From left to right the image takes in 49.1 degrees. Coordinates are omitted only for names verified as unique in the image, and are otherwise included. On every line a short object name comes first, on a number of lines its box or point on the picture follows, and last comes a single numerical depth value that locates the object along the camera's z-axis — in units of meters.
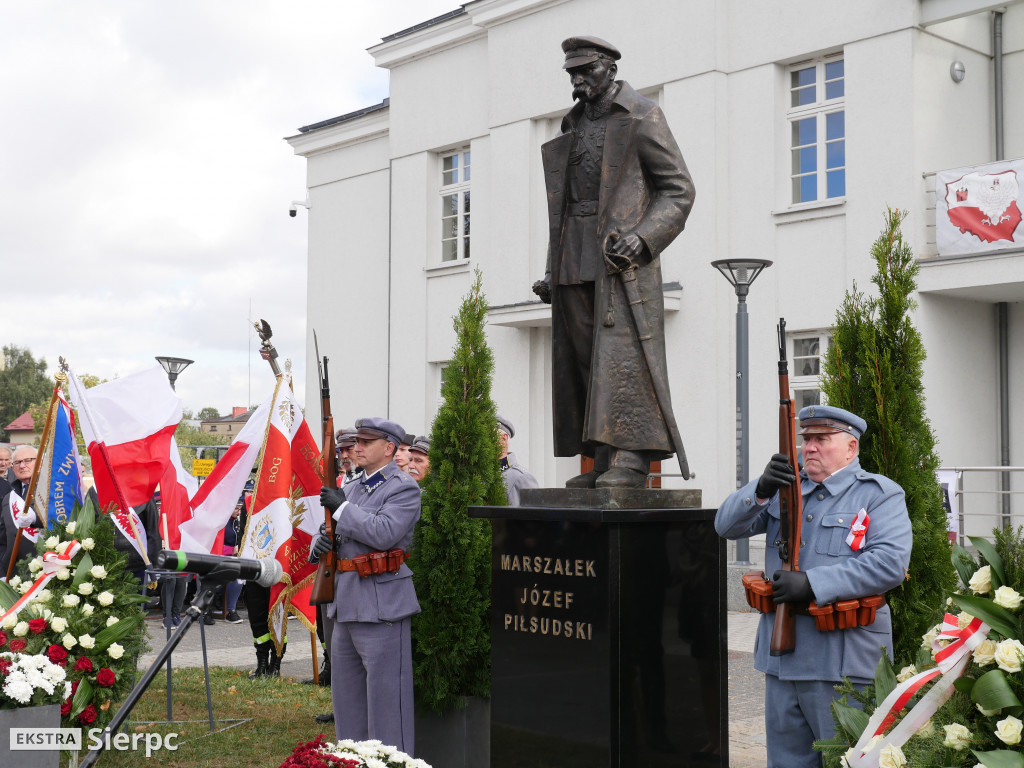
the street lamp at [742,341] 12.30
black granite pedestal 4.51
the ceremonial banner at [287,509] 8.02
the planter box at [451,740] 6.36
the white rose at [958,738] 2.68
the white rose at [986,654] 2.72
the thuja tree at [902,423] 5.01
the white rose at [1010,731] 2.55
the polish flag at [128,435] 7.72
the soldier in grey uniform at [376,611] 6.01
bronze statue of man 4.92
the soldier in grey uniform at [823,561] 4.17
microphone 3.95
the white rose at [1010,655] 2.64
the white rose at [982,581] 2.89
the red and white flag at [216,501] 8.16
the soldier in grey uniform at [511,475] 7.71
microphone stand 3.99
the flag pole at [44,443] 8.03
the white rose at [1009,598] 2.75
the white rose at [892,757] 2.82
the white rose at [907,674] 3.32
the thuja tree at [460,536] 6.42
